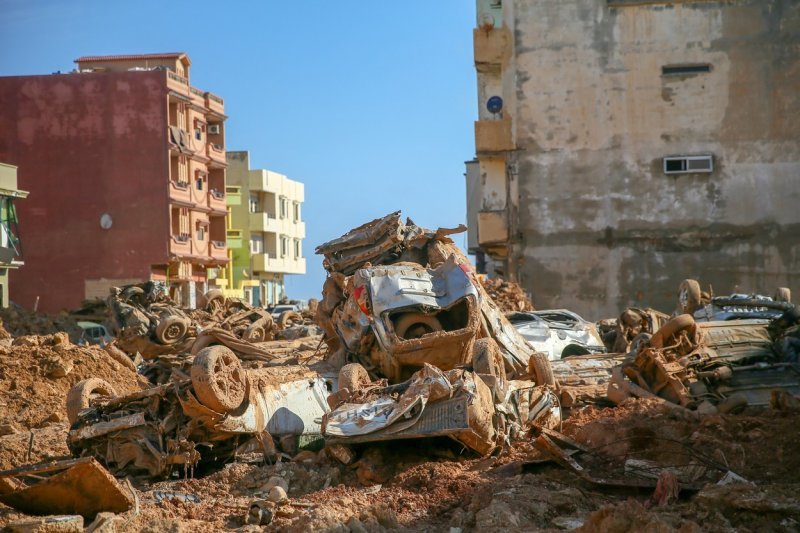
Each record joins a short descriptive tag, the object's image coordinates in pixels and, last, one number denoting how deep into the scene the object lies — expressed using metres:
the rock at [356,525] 9.20
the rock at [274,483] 11.68
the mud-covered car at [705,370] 14.88
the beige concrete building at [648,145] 34.38
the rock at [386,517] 9.57
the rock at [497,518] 9.34
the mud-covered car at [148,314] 26.98
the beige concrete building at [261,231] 79.12
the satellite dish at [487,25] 35.02
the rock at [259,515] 10.04
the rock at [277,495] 10.75
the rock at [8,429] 15.64
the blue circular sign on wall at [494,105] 36.31
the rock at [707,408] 13.91
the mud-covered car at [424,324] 14.86
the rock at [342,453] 12.08
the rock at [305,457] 12.63
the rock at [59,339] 19.14
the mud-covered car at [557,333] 20.92
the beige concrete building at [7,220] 44.16
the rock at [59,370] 18.44
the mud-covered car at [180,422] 12.19
